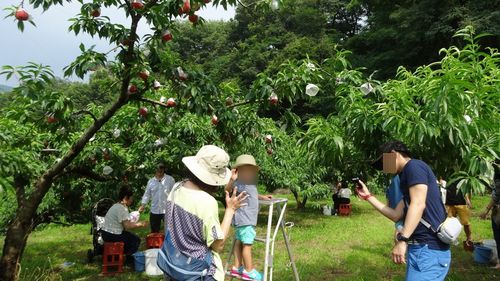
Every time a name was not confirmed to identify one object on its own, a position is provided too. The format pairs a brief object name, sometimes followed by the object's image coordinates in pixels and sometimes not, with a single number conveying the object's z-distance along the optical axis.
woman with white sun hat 2.56
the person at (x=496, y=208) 5.14
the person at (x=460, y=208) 7.18
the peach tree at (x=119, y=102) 4.06
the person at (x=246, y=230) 4.61
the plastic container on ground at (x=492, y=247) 6.22
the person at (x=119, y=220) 6.26
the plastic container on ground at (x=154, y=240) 6.69
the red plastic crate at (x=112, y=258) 6.14
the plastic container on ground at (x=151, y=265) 5.85
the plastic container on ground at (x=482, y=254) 6.32
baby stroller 6.71
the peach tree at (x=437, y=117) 3.35
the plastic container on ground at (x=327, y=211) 12.33
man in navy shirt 2.92
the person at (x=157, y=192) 7.23
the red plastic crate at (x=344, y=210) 12.17
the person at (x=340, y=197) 12.28
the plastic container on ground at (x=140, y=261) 6.10
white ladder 4.45
